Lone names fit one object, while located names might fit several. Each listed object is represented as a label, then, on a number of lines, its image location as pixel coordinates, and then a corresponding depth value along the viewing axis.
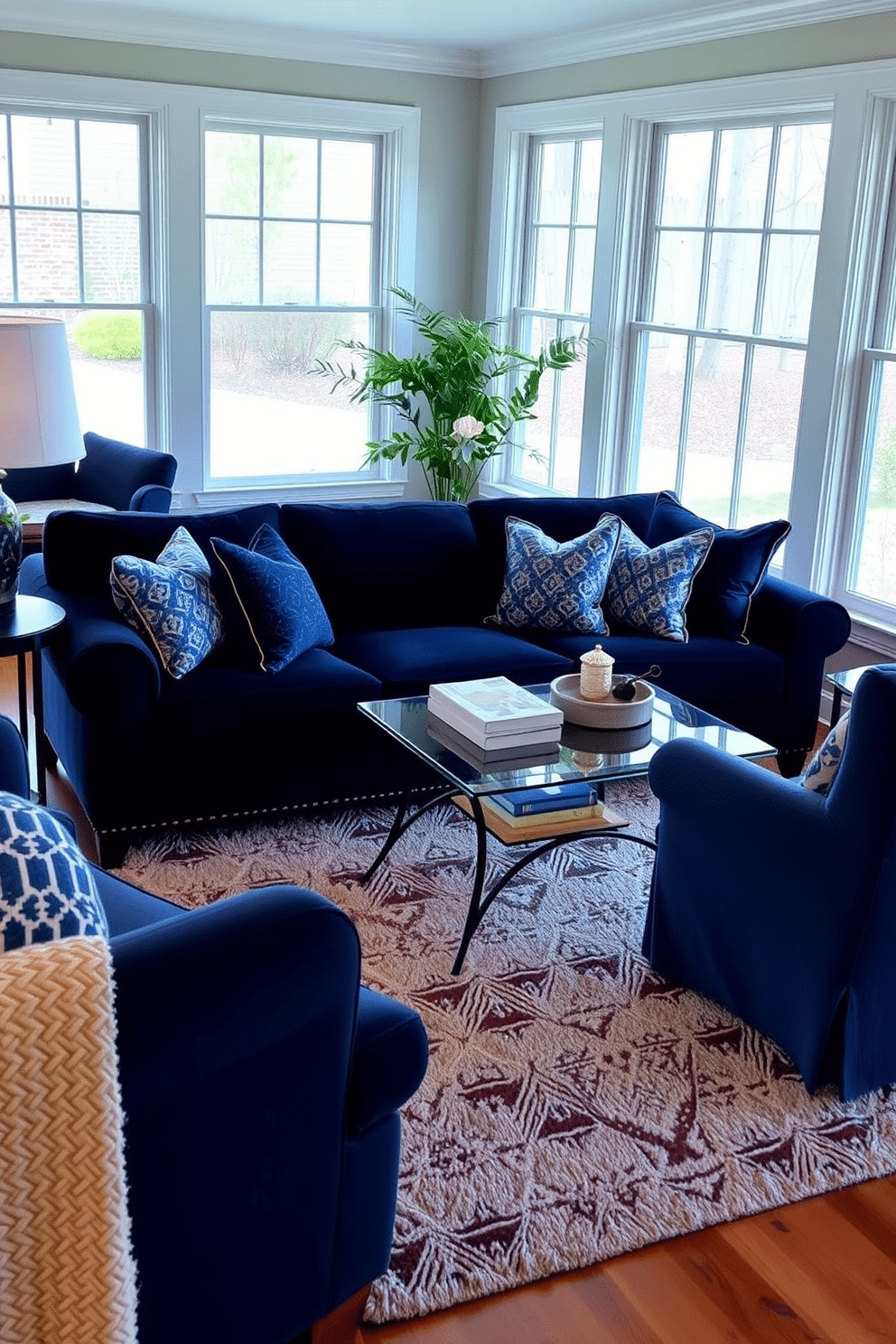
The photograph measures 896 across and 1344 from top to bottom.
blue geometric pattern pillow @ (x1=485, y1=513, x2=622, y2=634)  4.33
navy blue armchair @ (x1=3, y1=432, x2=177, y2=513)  5.41
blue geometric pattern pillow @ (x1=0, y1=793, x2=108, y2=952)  1.55
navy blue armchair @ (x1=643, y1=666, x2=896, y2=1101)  2.47
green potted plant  6.06
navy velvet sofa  3.51
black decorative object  3.34
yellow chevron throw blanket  1.46
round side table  3.44
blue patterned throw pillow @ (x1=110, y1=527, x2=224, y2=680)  3.61
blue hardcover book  3.18
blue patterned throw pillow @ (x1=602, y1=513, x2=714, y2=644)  4.34
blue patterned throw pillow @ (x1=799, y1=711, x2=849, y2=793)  2.62
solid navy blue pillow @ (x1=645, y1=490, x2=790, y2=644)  4.40
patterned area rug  2.31
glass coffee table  3.05
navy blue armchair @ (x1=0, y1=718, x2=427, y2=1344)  1.59
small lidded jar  3.37
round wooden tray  3.32
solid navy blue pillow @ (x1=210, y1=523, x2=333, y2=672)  3.78
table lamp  3.33
